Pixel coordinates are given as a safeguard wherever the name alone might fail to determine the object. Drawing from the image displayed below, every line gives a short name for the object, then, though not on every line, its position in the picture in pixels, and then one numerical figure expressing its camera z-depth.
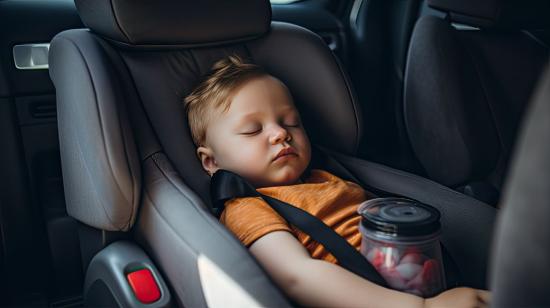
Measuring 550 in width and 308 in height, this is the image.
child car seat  1.12
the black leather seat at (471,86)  1.76
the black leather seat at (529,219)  0.46
